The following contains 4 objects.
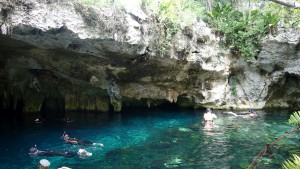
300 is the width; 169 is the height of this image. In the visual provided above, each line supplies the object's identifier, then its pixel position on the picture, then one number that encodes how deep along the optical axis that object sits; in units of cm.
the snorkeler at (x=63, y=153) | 738
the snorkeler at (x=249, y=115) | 1263
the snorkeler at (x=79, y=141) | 838
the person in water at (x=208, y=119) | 1075
